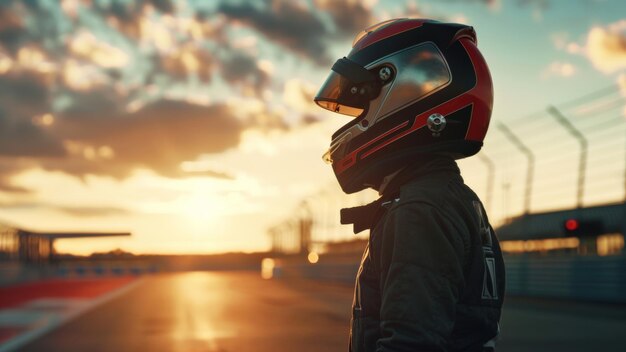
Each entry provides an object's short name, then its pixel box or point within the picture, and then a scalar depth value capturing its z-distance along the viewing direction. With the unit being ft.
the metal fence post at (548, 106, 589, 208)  66.08
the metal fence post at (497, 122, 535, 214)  77.25
